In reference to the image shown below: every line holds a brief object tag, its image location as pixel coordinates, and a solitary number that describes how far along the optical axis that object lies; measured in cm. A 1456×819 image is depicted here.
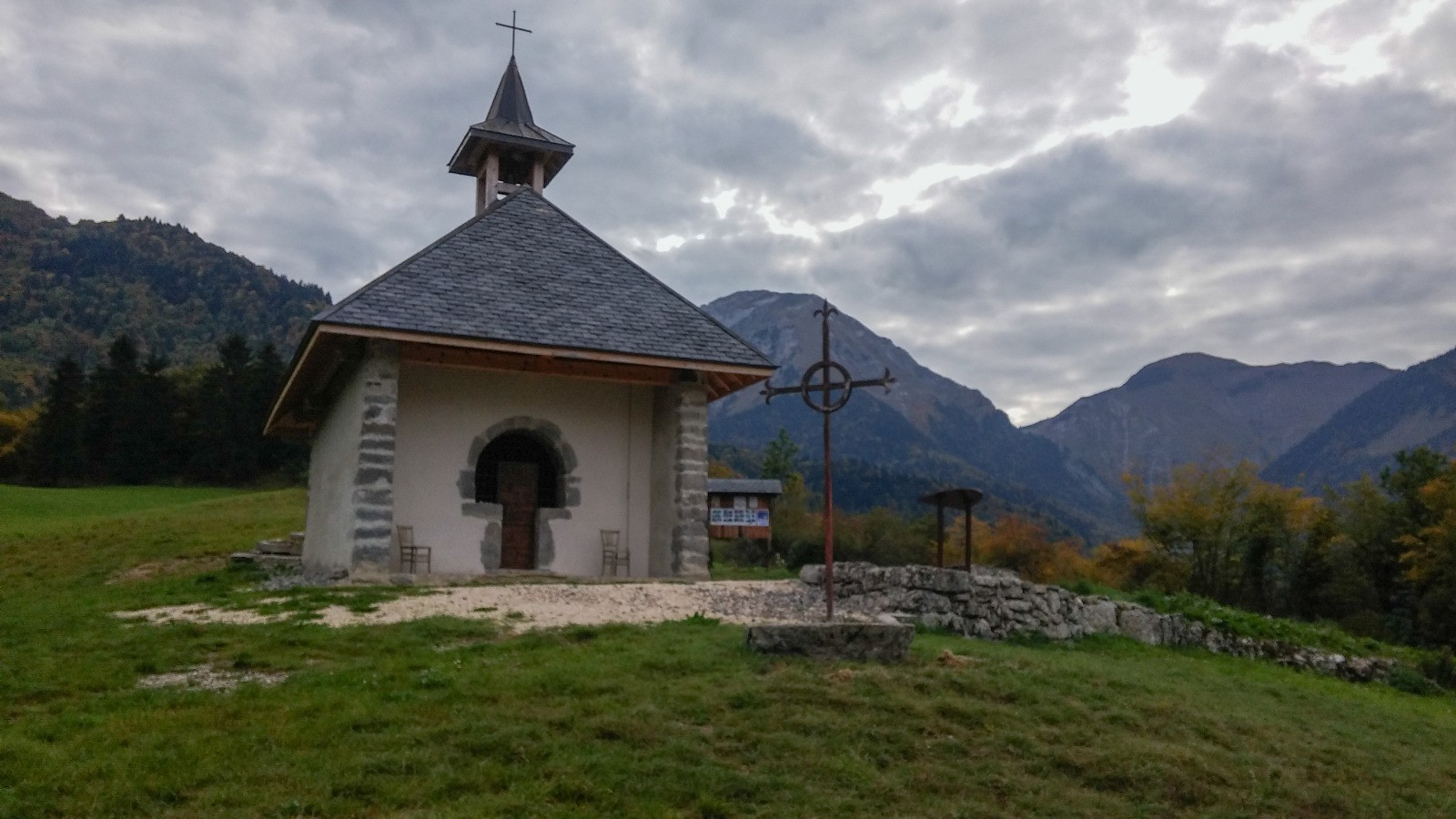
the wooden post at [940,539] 1369
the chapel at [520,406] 1412
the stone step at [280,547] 2097
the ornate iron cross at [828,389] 916
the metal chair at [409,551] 1481
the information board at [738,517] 2506
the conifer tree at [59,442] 4694
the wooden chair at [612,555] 1623
